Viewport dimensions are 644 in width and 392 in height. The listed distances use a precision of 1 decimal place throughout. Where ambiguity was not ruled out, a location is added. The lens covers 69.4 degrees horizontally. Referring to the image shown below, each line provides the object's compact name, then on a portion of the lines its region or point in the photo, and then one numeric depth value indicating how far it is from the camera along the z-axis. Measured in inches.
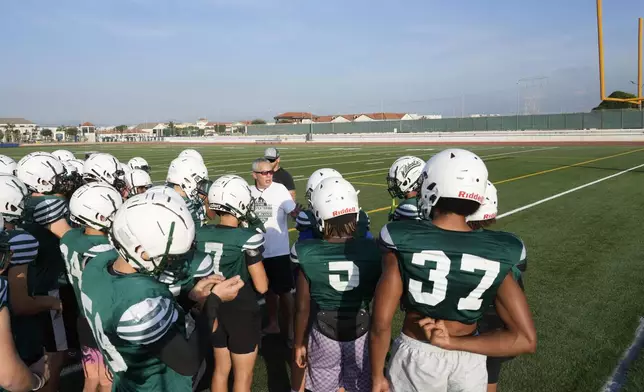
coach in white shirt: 205.2
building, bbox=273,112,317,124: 4815.5
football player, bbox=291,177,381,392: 119.9
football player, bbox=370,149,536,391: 92.8
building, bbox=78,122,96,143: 3891.7
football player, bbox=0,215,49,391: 83.7
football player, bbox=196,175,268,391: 137.0
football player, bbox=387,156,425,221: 183.8
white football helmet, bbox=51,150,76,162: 261.6
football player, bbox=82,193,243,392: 80.7
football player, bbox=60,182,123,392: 123.2
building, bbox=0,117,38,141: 4404.5
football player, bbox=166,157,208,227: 203.5
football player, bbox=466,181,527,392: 124.4
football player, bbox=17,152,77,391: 139.7
